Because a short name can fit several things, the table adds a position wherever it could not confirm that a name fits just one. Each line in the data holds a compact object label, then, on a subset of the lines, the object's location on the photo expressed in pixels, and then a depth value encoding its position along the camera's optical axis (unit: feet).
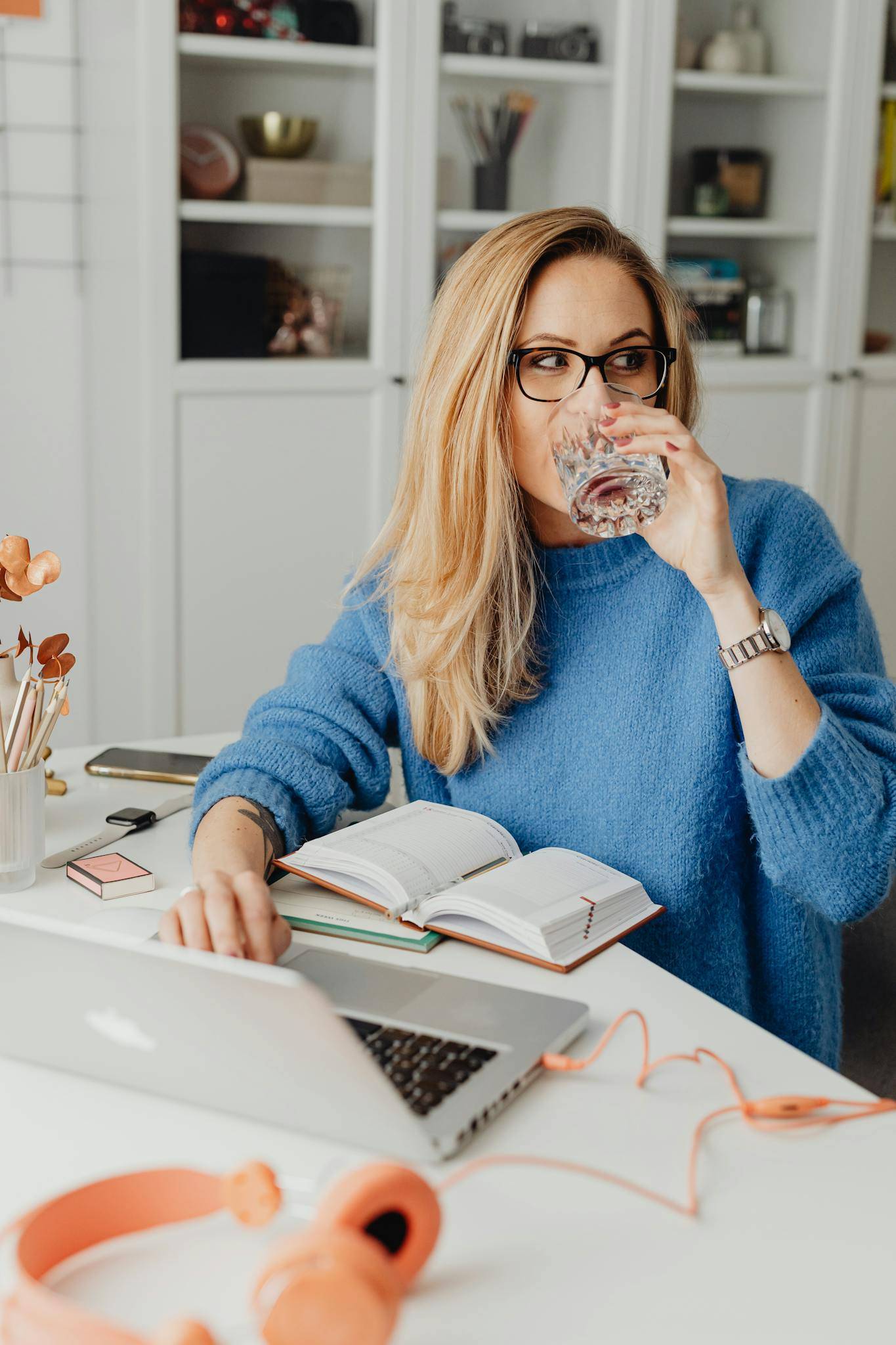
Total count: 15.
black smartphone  5.10
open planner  3.50
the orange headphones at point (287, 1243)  1.89
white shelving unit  9.86
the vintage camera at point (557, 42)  10.52
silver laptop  2.39
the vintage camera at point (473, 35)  10.18
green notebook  3.56
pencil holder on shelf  10.53
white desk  2.15
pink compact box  3.97
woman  3.88
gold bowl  10.09
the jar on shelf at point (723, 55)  10.93
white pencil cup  3.91
